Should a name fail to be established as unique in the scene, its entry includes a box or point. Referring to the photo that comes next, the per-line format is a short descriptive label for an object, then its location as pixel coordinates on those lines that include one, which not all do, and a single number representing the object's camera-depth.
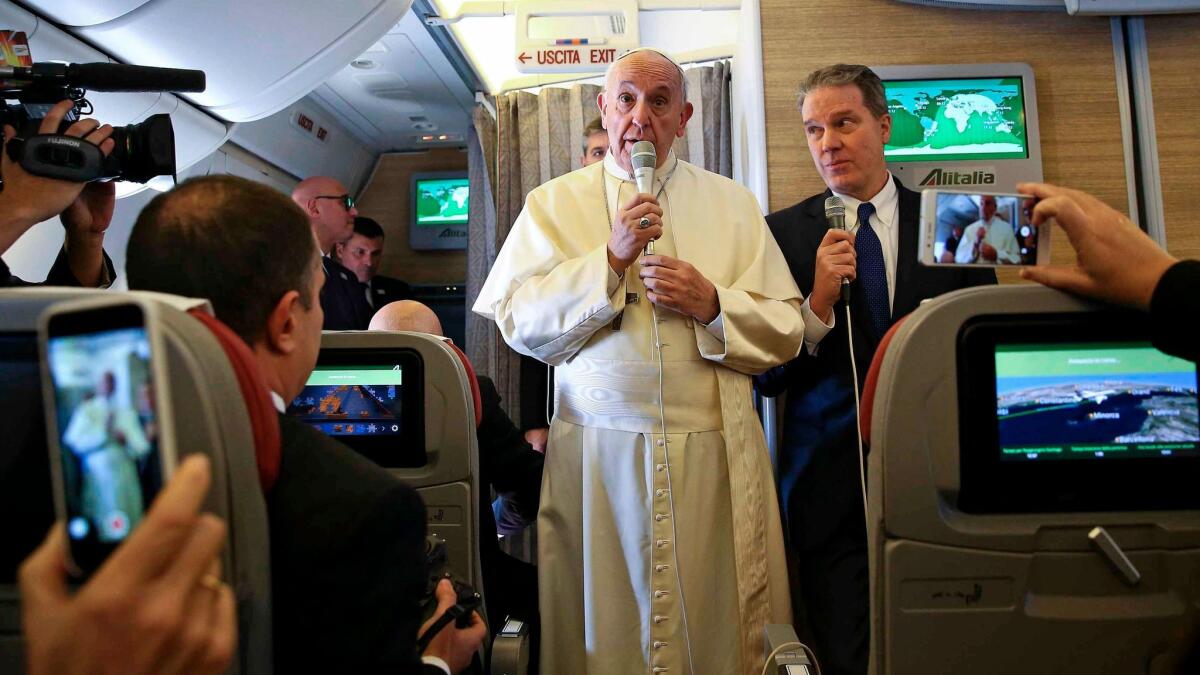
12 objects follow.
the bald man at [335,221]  4.82
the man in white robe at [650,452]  2.26
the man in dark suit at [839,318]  2.37
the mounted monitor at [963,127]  3.12
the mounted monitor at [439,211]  6.82
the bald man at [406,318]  3.00
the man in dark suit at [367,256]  5.56
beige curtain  4.39
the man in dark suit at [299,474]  1.03
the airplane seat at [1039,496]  1.27
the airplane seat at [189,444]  0.85
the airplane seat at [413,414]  1.81
